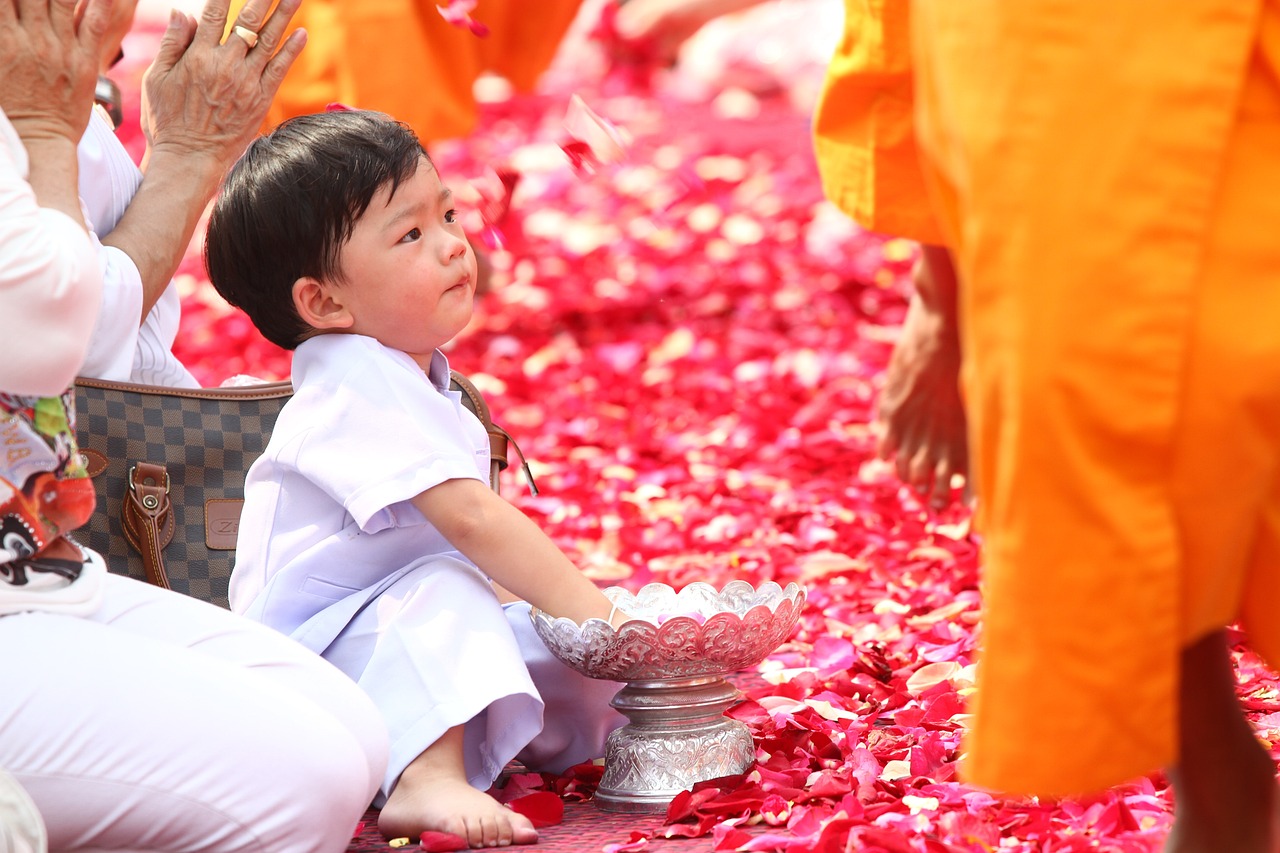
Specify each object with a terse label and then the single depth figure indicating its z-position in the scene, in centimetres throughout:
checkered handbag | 482
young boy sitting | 468
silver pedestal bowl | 464
